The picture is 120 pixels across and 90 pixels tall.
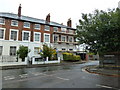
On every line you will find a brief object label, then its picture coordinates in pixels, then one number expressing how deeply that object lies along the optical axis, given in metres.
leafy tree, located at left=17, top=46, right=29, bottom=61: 18.27
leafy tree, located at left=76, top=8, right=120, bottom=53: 12.09
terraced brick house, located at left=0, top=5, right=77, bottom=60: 21.07
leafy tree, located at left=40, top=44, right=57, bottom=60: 20.17
